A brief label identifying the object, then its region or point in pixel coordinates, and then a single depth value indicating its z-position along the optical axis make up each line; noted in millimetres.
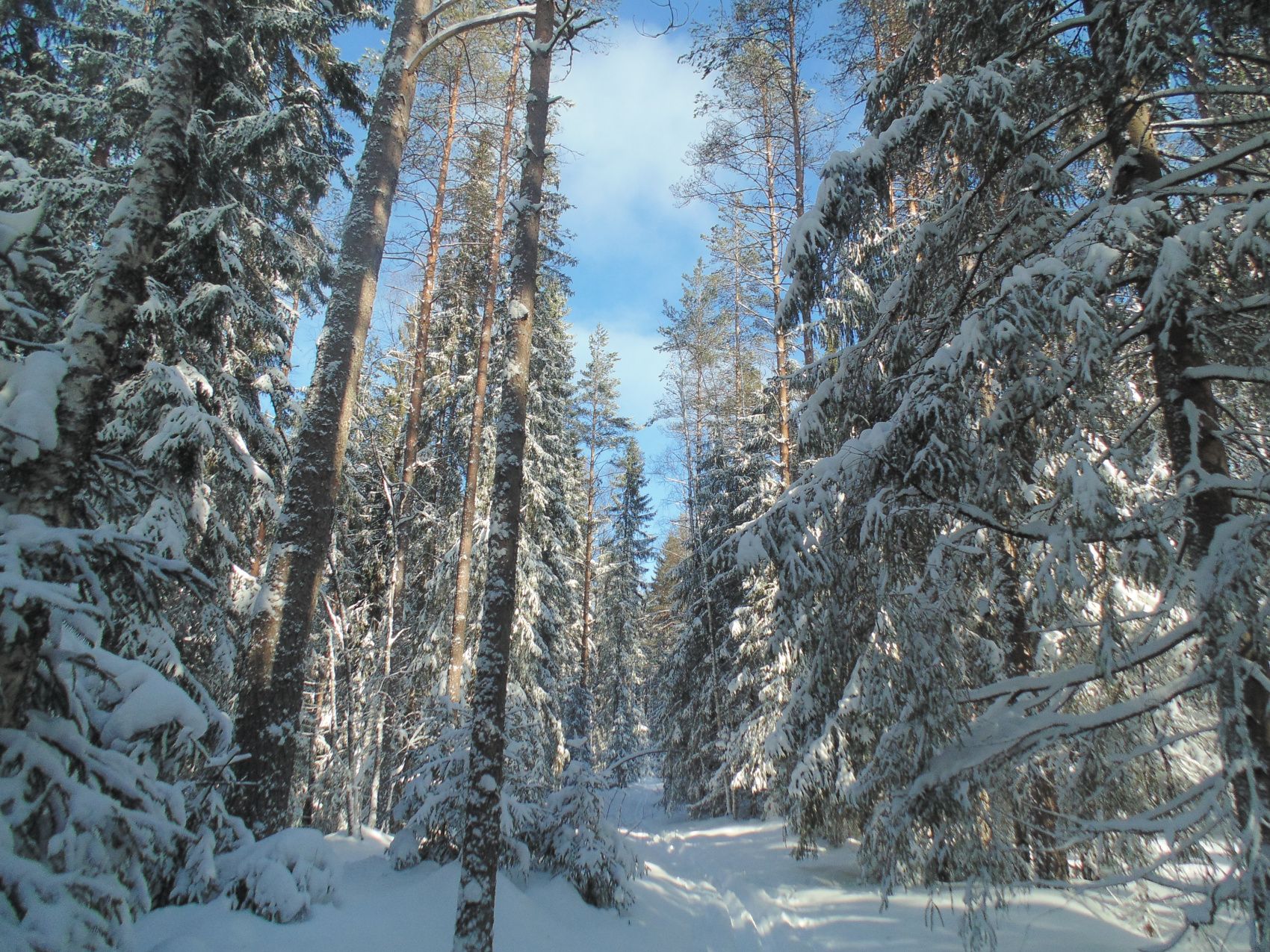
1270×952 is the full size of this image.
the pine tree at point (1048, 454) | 3213
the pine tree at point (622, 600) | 26141
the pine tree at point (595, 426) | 23156
